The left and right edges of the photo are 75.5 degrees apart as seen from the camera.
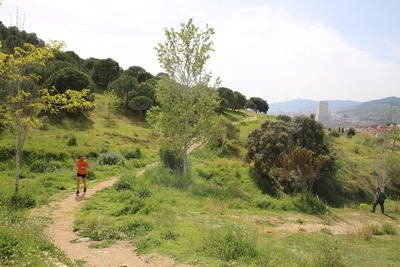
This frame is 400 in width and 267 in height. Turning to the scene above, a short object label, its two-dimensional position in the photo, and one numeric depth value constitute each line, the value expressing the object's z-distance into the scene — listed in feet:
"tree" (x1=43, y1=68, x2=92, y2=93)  114.52
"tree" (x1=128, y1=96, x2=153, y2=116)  152.46
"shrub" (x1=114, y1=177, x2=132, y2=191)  43.92
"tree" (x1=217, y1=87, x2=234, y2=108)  233.47
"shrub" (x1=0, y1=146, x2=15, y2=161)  57.59
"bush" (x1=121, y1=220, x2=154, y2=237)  25.82
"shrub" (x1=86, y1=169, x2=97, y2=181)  53.16
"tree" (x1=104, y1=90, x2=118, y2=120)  138.40
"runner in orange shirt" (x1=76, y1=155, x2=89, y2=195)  41.56
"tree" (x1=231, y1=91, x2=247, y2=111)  245.12
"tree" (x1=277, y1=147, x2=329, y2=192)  61.31
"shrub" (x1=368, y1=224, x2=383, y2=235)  36.00
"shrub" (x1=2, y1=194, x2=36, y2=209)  31.86
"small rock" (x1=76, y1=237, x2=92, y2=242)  23.98
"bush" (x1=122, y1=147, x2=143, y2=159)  76.15
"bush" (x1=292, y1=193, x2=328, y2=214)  50.60
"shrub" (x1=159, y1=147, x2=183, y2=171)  61.72
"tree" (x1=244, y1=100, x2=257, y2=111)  331.10
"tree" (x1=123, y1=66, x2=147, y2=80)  225.35
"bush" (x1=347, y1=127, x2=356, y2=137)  221.42
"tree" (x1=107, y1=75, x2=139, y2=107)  166.09
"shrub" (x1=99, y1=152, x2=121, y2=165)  66.90
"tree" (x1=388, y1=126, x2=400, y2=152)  96.32
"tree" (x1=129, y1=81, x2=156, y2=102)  162.50
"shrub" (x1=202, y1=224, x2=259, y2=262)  20.86
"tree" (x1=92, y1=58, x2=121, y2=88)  205.87
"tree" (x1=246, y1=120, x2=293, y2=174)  81.97
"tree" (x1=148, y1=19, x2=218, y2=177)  58.75
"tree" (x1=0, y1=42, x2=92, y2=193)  22.57
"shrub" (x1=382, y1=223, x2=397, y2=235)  36.41
